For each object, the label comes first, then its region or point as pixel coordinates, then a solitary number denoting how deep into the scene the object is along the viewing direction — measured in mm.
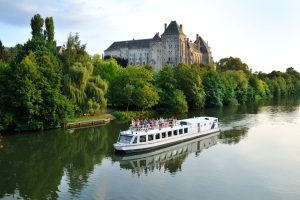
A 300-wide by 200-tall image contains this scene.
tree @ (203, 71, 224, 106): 79875
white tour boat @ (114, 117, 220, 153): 33844
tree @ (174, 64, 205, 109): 72688
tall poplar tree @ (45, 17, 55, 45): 56250
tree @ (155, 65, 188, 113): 66188
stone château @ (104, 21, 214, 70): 143012
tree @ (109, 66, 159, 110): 60781
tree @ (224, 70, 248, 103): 97562
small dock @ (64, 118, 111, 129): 47781
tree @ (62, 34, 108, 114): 50281
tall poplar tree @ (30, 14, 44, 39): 55469
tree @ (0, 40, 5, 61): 66638
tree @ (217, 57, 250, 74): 143125
